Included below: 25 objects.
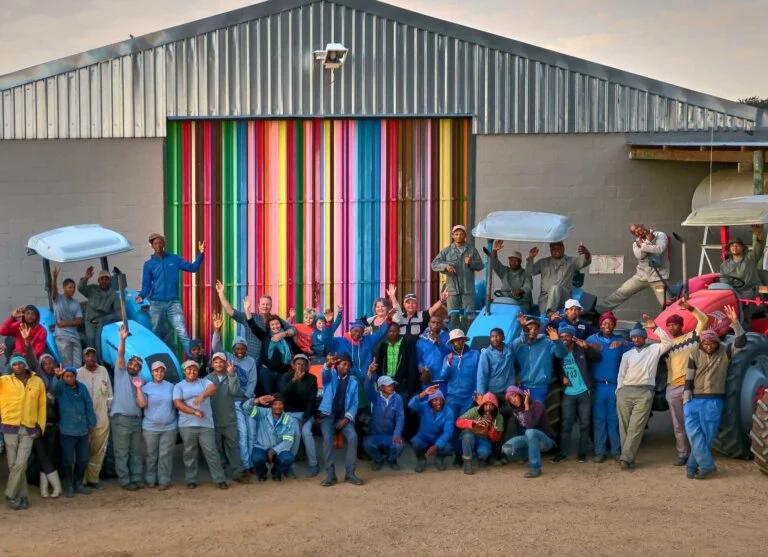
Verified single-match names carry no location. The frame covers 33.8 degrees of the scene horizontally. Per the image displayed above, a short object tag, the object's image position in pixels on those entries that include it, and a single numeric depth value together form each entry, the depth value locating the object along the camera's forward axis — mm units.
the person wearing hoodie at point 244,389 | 14000
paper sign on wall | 20031
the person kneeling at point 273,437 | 13969
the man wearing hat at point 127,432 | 13633
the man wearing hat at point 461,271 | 16562
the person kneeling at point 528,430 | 14156
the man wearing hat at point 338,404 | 14211
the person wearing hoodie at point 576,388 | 14672
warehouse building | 19281
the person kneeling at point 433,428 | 14414
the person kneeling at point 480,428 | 14266
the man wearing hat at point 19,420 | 12875
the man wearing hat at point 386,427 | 14430
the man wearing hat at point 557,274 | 16203
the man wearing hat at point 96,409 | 13703
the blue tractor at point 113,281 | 14492
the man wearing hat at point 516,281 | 16469
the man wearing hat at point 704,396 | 13820
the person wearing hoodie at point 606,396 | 14719
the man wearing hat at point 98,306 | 15312
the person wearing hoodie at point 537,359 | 14641
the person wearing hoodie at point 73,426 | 13359
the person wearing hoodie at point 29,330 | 14312
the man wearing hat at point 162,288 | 16516
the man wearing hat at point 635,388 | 14352
